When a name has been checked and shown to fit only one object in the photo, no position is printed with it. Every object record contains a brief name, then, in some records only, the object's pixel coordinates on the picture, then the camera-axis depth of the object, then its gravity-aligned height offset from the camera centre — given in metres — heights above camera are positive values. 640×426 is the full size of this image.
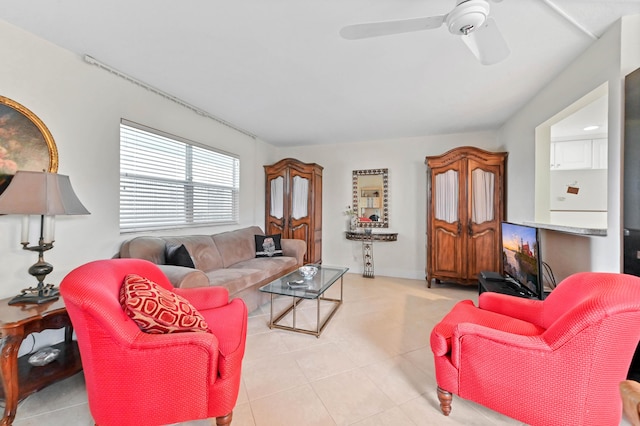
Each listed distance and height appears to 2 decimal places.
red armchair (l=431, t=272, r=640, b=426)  1.10 -0.69
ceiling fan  1.20 +0.95
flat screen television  2.00 -0.37
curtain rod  2.20 +1.29
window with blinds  2.60 +0.37
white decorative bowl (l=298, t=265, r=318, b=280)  2.77 -0.63
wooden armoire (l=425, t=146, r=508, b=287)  3.57 +0.04
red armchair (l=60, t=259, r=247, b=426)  1.11 -0.69
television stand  2.25 -0.69
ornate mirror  4.58 +0.31
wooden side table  1.30 -0.78
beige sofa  2.33 -0.53
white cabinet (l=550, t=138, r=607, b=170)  3.30 +0.81
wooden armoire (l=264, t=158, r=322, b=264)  4.46 +0.22
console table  4.33 -0.43
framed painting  1.75 +0.49
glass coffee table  2.37 -0.72
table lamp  1.50 +0.04
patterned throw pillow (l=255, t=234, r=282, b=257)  3.77 -0.48
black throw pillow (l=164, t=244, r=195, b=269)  2.43 -0.42
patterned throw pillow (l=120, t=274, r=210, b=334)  1.23 -0.48
